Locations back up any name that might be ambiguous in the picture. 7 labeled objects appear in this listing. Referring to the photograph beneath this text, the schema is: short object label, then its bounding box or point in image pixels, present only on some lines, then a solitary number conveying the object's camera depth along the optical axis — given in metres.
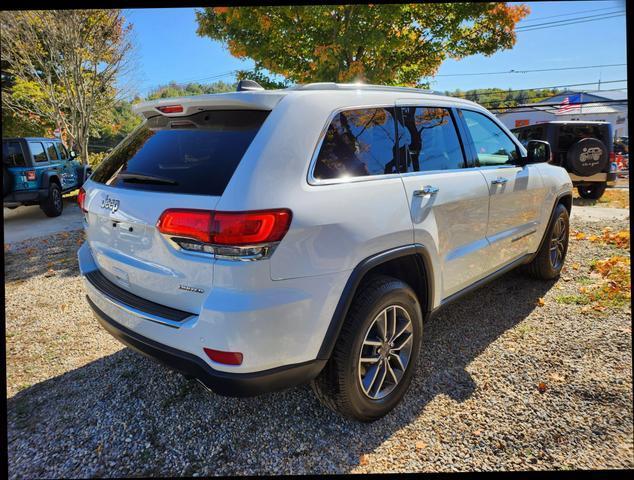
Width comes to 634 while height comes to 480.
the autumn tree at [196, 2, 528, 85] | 7.08
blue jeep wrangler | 9.30
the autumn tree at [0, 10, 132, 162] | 12.91
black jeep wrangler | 9.54
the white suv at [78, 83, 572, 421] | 1.80
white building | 32.06
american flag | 40.15
